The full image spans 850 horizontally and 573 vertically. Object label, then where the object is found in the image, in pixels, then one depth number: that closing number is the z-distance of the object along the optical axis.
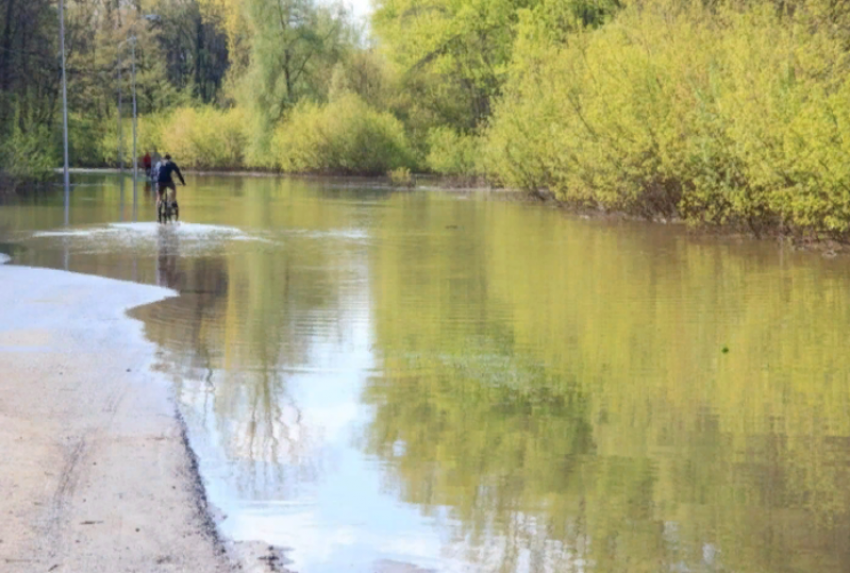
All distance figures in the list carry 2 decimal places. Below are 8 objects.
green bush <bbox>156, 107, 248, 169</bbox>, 103.12
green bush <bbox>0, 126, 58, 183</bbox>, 55.38
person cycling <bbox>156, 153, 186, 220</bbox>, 35.62
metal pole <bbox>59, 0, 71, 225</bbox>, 59.42
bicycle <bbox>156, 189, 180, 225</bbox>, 36.22
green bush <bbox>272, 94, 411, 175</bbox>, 83.62
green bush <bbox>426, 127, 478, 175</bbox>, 73.78
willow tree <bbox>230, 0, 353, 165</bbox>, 90.69
